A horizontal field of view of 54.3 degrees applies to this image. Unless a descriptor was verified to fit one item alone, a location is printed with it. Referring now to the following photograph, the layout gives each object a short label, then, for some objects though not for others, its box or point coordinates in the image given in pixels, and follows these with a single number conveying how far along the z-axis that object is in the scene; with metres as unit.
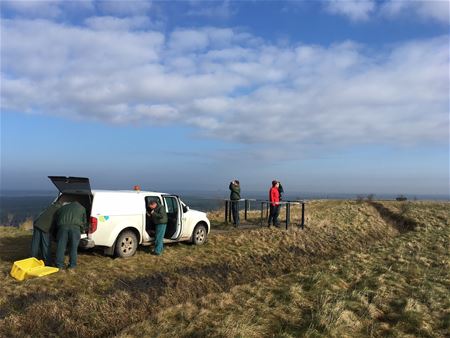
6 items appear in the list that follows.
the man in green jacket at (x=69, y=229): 9.98
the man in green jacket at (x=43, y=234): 10.27
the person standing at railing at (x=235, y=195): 17.91
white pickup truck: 10.76
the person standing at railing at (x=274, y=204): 17.71
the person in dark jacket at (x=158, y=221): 11.96
